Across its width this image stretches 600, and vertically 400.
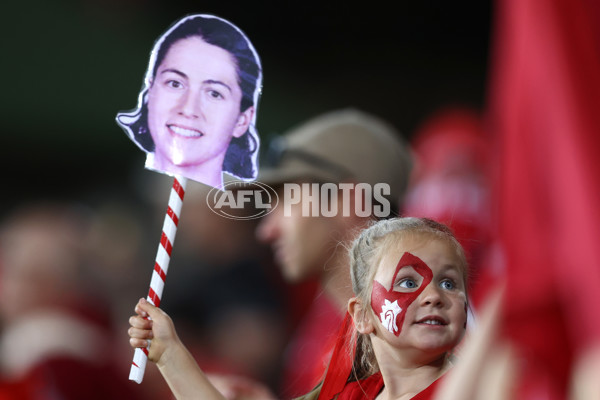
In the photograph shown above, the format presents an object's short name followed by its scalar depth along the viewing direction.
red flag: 6.85
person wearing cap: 7.16
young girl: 6.79
